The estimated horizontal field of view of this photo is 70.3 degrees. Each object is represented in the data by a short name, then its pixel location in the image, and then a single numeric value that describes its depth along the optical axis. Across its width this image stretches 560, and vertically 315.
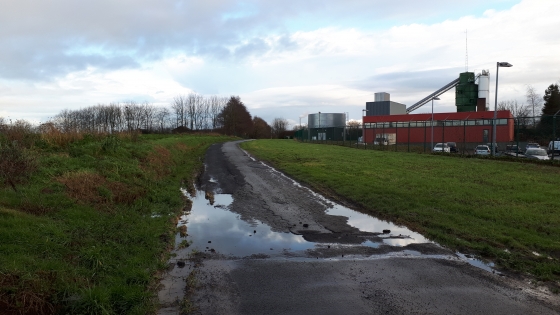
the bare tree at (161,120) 86.94
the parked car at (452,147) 31.14
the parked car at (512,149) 23.16
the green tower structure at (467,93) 60.97
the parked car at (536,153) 22.05
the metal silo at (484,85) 60.00
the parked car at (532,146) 23.31
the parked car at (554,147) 20.68
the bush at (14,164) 7.41
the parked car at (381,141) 39.86
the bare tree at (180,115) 98.56
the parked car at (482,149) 27.91
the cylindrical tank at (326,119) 92.00
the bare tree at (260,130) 110.23
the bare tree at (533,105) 72.86
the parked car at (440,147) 34.14
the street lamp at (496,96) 23.69
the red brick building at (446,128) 33.68
